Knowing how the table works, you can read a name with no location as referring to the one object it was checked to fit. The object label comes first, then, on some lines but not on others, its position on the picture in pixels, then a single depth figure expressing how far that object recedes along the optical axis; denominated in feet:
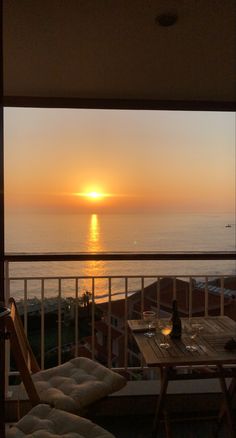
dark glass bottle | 7.53
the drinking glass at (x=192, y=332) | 6.93
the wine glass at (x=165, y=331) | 7.13
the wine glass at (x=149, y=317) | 8.14
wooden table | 6.39
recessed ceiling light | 7.48
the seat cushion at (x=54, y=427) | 5.47
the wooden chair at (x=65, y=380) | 6.34
